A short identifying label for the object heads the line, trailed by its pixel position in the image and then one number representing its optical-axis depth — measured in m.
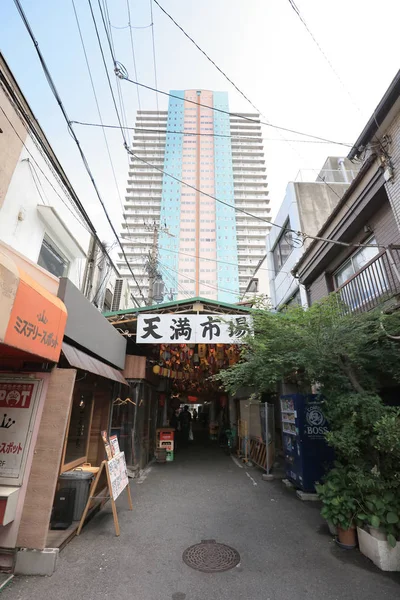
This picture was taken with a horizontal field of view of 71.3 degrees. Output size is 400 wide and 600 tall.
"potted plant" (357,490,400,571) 4.21
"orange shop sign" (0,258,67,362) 3.41
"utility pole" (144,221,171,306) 16.78
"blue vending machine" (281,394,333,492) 7.60
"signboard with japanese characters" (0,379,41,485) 4.36
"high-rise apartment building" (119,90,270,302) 63.31
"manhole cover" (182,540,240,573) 4.30
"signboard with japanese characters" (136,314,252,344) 9.31
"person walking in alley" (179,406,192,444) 22.95
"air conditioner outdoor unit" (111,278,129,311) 17.45
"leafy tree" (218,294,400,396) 5.54
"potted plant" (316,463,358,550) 4.77
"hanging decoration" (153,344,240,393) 11.34
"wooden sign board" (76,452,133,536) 5.30
